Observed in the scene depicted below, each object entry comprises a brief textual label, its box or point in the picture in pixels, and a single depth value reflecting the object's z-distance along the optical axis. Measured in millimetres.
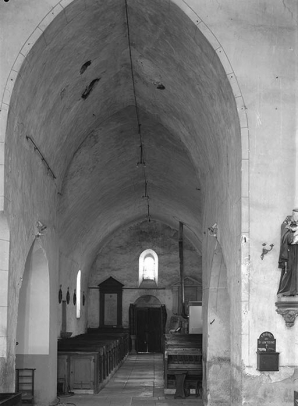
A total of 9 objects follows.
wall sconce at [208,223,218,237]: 13559
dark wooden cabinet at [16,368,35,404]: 14609
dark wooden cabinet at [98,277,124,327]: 32531
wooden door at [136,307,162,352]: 32656
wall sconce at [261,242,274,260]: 10500
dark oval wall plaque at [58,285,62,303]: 22628
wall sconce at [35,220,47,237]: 13836
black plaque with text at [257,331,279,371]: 10305
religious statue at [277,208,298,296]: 10281
